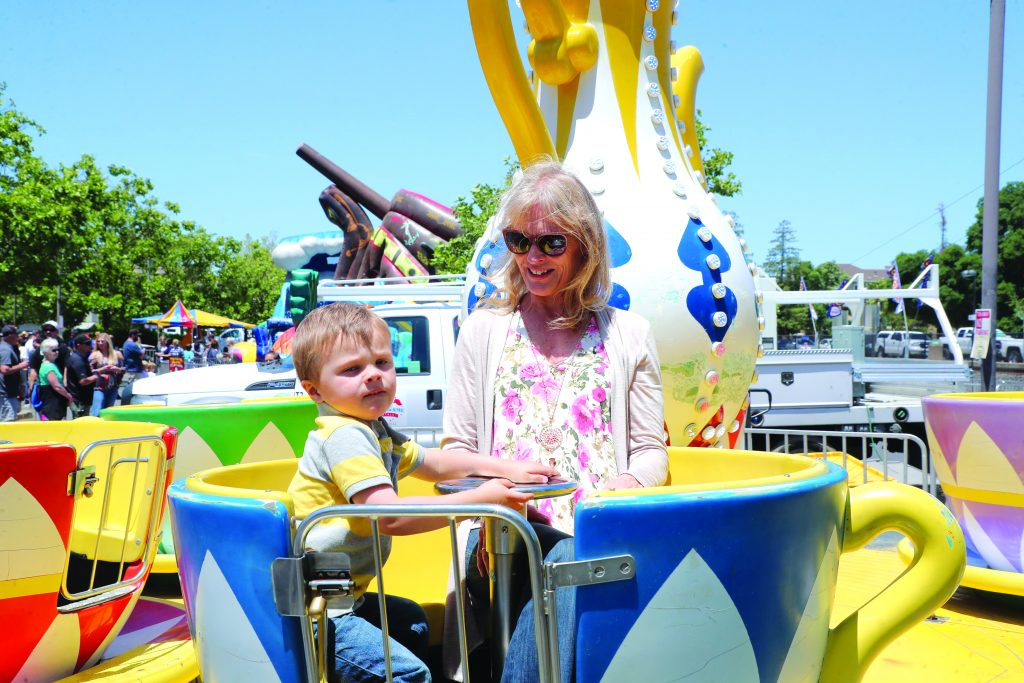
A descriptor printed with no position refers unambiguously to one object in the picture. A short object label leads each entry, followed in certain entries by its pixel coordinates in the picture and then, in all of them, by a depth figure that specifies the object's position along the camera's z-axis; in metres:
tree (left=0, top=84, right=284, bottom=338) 20.73
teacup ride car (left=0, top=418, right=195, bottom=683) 2.39
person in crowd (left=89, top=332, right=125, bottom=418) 10.80
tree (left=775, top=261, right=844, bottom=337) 66.06
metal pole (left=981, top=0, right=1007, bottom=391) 10.02
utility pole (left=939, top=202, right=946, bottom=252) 68.78
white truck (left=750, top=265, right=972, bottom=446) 8.53
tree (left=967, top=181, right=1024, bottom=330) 43.56
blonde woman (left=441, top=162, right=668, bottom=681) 2.13
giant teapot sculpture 3.27
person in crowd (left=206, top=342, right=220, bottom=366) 32.23
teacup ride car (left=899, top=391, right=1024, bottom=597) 3.13
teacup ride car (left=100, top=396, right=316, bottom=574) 3.60
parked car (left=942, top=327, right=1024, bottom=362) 29.11
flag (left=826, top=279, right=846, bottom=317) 24.95
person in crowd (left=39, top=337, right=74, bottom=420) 9.97
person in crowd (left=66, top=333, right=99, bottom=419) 10.50
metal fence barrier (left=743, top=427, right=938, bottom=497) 8.04
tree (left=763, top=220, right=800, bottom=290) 78.38
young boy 1.74
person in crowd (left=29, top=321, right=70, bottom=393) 10.69
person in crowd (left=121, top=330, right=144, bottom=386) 14.68
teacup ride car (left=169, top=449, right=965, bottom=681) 1.41
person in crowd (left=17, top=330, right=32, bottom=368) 22.80
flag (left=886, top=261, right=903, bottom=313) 21.77
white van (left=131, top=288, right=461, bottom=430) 7.07
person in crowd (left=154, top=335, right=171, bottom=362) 30.45
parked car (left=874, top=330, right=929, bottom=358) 33.84
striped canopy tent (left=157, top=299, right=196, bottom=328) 34.38
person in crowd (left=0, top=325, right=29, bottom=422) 10.61
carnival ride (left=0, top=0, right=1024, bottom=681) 1.44
